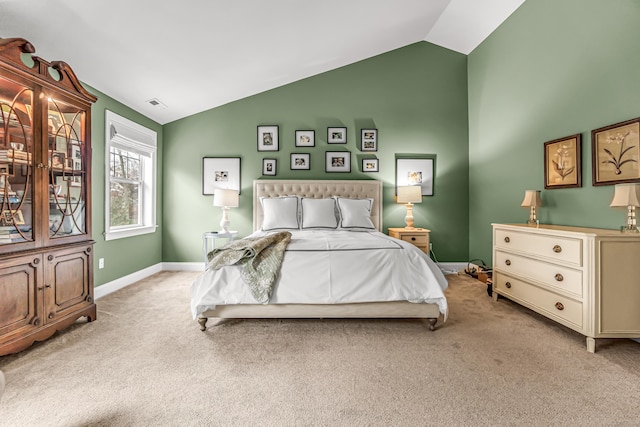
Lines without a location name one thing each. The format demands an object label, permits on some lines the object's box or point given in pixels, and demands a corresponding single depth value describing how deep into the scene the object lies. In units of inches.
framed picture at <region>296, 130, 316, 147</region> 177.5
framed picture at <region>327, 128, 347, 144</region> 177.5
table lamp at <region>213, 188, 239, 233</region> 162.2
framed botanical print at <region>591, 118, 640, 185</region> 88.4
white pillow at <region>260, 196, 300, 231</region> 151.9
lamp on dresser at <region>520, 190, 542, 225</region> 117.1
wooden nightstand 153.7
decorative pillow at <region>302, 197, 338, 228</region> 151.5
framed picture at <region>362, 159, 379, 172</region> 177.6
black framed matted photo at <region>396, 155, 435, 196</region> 177.0
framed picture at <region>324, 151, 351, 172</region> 177.9
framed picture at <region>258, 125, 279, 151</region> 177.3
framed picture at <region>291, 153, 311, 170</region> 178.4
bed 91.1
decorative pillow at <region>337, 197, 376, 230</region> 151.9
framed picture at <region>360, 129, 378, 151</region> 177.5
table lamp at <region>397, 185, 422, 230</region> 161.8
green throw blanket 89.3
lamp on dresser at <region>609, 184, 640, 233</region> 80.4
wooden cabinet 74.8
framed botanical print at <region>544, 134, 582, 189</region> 107.3
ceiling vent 147.8
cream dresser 79.2
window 136.0
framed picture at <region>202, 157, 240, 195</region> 177.5
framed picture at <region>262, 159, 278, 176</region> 177.8
